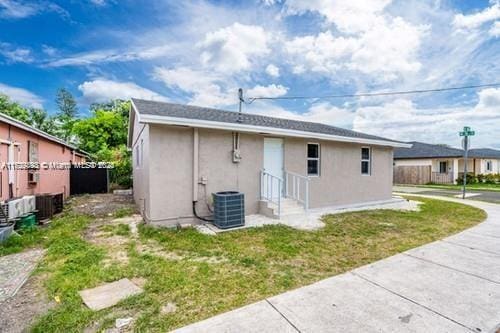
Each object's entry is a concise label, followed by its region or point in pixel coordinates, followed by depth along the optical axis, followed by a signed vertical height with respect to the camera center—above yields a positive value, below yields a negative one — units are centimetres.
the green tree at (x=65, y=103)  3028 +787
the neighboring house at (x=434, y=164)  2280 +21
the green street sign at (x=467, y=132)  1173 +165
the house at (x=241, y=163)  596 +10
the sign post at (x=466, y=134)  1175 +159
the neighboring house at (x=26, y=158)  625 +23
